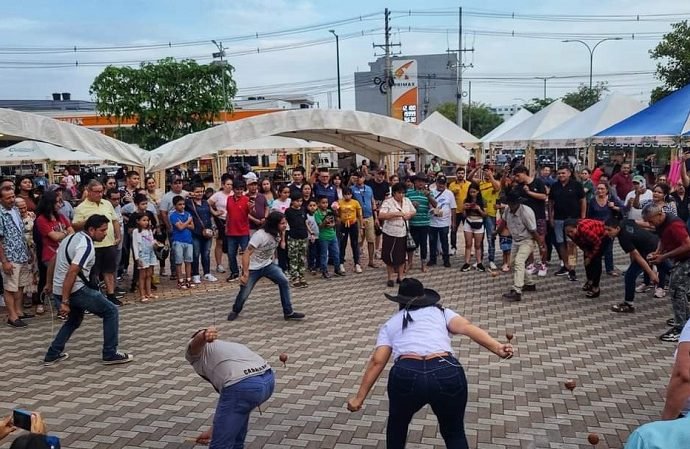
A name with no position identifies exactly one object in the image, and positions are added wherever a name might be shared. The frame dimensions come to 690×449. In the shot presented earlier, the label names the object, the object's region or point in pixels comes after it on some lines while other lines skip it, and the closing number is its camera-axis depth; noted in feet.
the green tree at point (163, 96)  97.91
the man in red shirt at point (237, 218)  32.71
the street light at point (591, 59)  147.47
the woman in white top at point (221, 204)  34.68
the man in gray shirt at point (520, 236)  28.89
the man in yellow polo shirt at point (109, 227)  26.99
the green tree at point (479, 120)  281.74
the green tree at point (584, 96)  192.65
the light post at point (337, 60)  184.34
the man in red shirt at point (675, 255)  21.67
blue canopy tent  34.32
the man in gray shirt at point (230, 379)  12.45
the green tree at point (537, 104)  234.42
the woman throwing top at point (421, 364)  11.53
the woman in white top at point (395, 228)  32.09
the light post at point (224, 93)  103.35
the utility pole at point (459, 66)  135.74
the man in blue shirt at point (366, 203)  36.76
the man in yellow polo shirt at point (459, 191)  36.58
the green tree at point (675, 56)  90.22
